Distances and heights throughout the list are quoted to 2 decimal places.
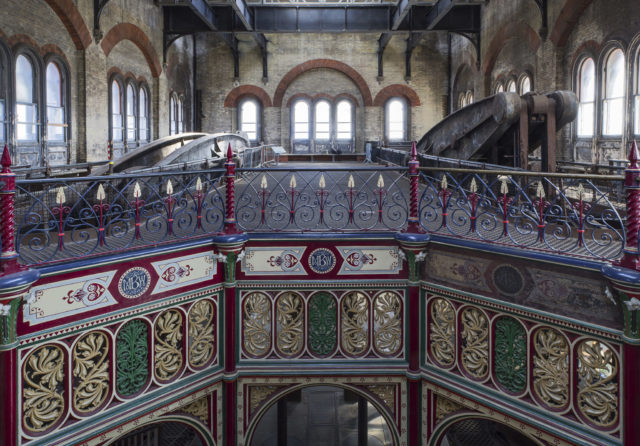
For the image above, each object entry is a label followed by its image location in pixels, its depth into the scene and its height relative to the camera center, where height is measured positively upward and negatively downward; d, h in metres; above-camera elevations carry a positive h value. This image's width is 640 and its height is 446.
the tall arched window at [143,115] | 16.87 +3.33
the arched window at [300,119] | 23.03 +4.21
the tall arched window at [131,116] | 16.06 +3.12
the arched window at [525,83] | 14.94 +3.82
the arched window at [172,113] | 19.39 +3.89
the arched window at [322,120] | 23.06 +4.20
